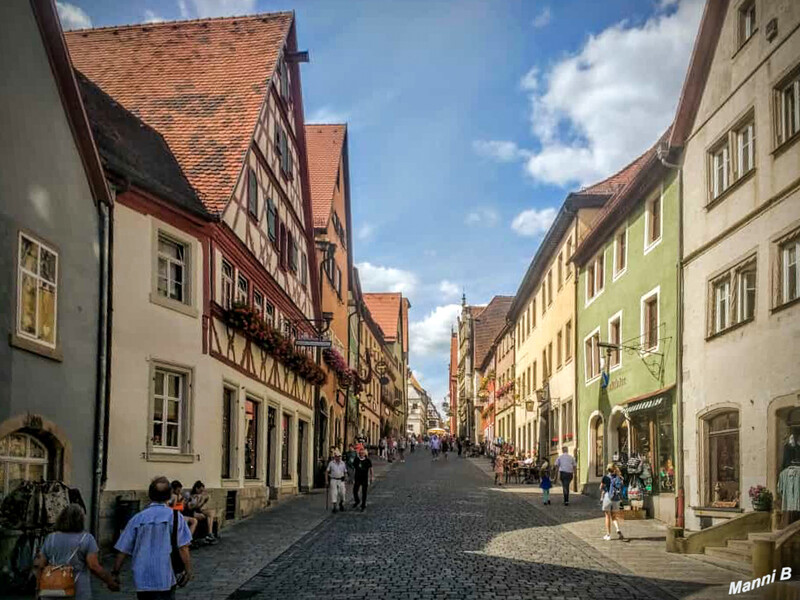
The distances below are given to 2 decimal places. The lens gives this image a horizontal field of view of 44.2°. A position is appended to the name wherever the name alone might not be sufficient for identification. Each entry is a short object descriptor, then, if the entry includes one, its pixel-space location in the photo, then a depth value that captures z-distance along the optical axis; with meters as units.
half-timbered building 16.34
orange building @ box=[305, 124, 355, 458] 34.88
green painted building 21.00
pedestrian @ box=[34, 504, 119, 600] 7.20
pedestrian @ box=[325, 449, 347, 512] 22.78
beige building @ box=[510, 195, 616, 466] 32.25
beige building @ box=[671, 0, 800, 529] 15.19
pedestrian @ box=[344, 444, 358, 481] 31.00
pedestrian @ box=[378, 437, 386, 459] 58.38
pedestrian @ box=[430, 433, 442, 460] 59.50
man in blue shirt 7.36
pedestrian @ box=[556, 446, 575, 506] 25.86
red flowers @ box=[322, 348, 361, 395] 34.33
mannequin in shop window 14.20
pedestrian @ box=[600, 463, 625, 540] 17.66
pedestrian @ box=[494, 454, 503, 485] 35.38
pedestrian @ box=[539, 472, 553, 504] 25.55
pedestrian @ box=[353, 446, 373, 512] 23.59
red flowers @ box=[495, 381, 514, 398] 50.96
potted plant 14.80
